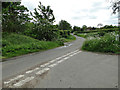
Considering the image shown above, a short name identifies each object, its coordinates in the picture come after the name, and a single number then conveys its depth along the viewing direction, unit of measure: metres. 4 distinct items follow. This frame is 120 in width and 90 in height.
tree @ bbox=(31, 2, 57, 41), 13.35
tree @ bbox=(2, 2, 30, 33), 10.62
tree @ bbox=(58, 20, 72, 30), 43.66
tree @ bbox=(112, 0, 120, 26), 9.41
